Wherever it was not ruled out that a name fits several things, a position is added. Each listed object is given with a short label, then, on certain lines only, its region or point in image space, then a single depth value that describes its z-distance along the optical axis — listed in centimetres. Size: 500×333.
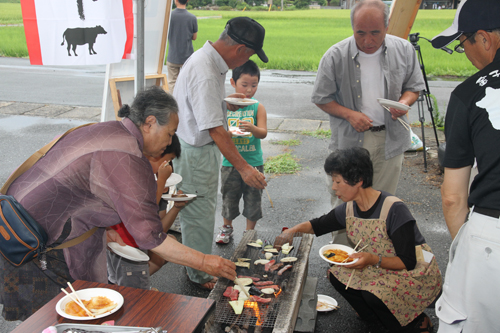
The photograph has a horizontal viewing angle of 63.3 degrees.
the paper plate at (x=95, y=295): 193
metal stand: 598
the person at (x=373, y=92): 373
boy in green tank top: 425
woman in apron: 283
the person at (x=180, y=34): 930
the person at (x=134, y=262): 261
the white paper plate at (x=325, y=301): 334
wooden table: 185
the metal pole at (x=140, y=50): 348
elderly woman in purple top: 204
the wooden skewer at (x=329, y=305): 338
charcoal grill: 232
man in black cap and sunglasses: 182
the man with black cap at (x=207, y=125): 313
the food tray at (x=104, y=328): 178
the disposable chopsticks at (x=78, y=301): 188
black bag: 204
